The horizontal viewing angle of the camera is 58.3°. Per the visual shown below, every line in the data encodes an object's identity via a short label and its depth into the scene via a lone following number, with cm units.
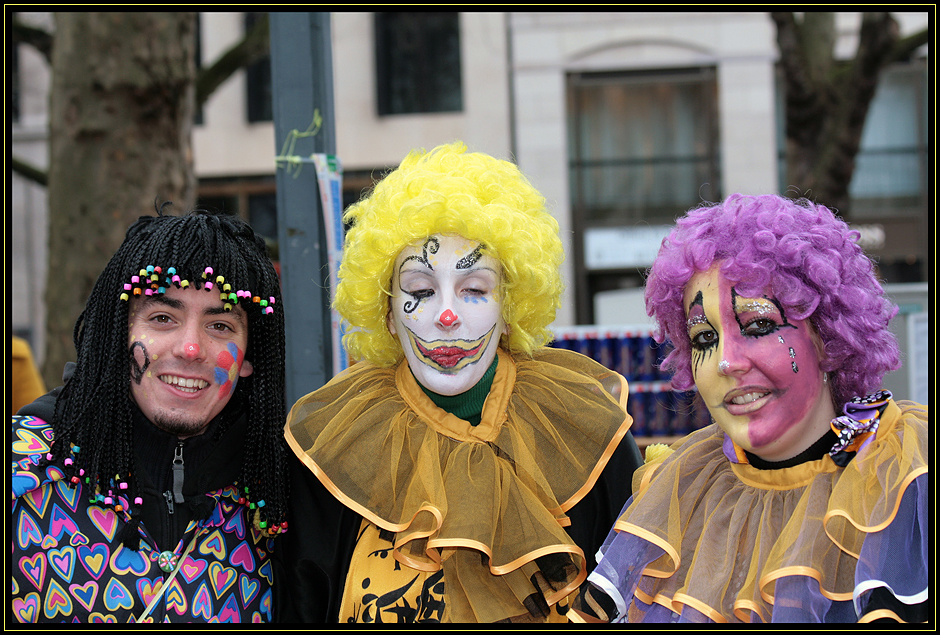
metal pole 278
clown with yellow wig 228
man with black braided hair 204
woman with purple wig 178
